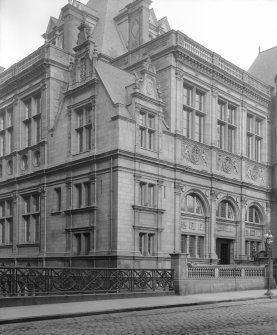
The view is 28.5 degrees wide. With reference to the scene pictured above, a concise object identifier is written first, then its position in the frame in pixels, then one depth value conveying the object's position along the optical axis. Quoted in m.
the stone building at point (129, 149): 29.17
